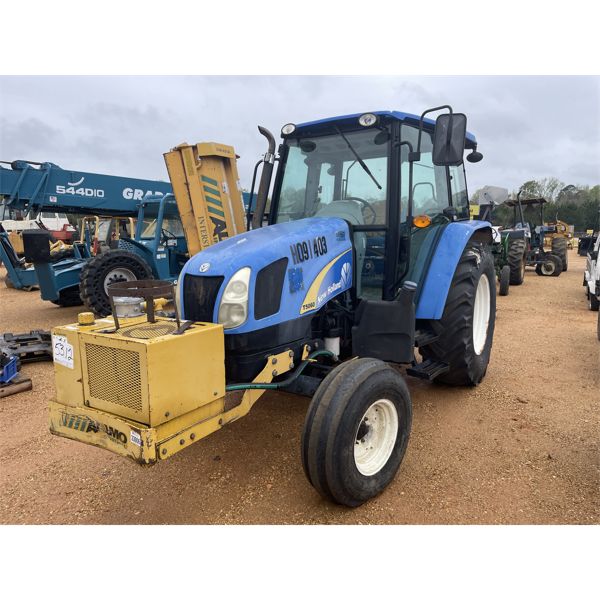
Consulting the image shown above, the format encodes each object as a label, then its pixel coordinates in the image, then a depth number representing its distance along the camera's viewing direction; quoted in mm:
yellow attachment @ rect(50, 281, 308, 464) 2033
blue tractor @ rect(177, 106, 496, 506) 2498
